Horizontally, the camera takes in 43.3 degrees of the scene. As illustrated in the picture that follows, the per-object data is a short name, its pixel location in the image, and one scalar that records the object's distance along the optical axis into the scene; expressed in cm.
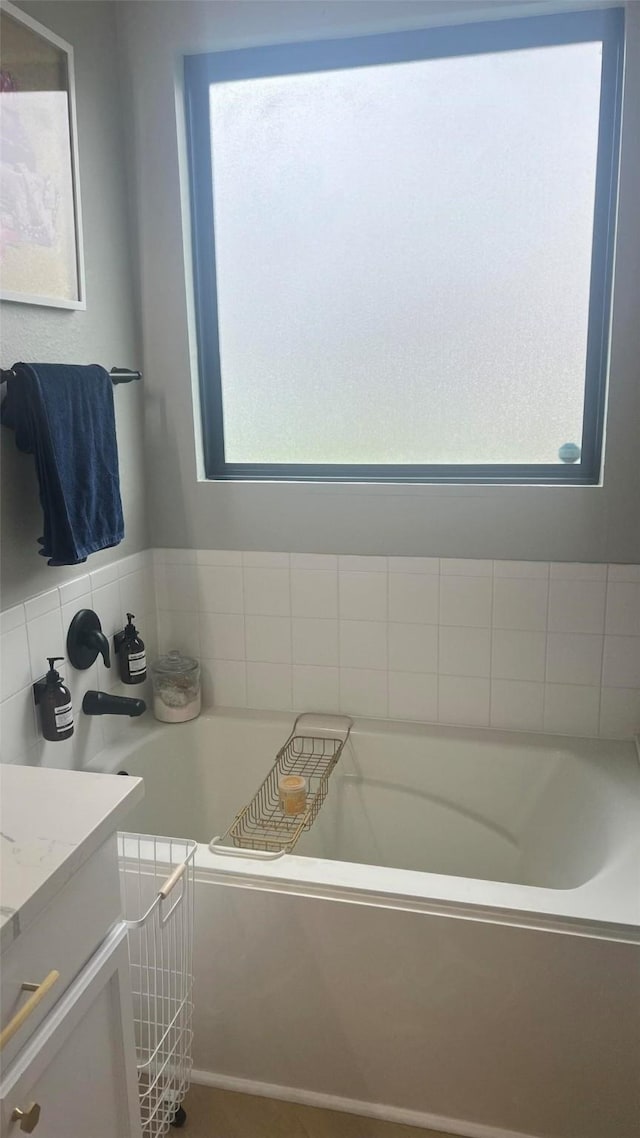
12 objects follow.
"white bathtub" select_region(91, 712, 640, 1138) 150
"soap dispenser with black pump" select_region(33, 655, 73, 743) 178
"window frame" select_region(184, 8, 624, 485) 189
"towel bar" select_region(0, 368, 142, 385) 202
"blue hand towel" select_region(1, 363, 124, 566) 166
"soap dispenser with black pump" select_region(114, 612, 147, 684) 214
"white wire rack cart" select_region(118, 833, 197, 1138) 154
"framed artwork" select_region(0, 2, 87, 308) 163
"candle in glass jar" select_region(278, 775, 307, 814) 196
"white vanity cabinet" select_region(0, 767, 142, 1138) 92
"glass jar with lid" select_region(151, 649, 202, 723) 229
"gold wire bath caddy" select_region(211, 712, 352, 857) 193
